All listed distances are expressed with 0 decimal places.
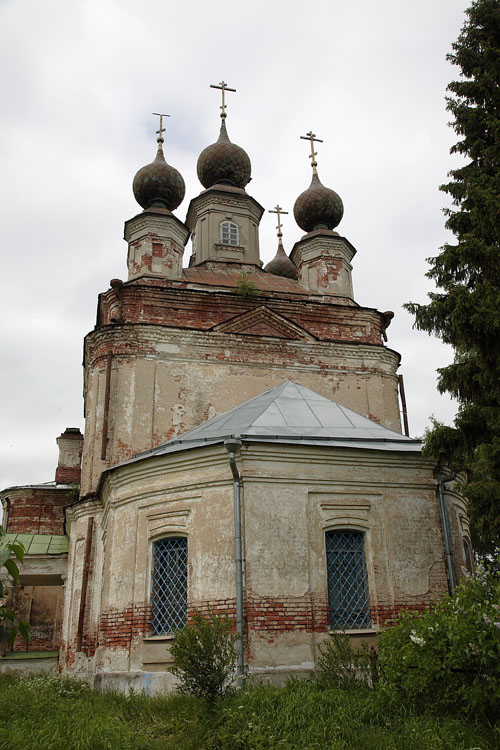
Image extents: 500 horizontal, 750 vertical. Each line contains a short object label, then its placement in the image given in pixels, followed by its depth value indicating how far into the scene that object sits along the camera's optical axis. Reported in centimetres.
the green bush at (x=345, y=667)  765
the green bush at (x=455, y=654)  574
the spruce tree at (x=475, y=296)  865
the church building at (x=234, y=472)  933
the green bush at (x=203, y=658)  720
